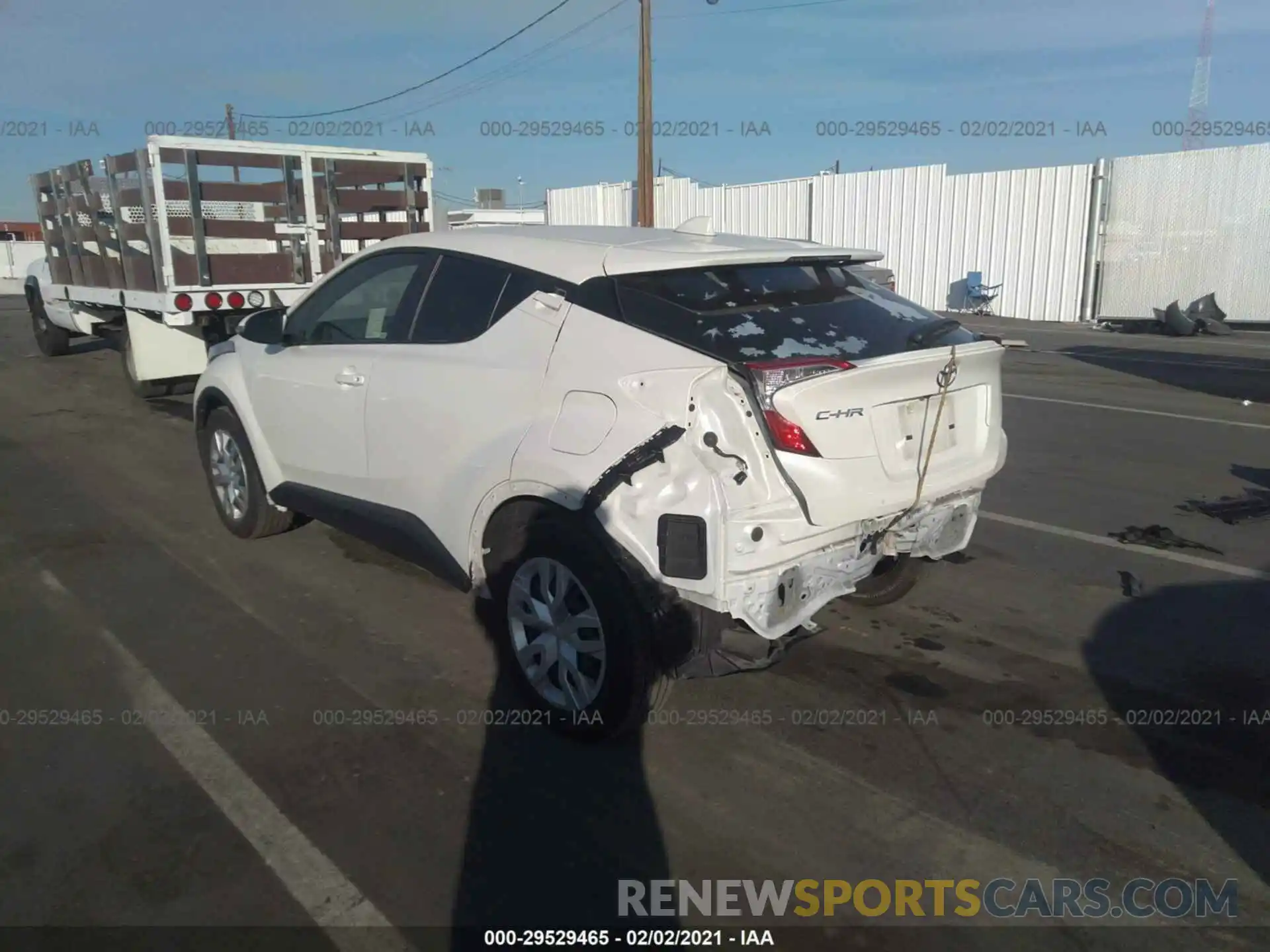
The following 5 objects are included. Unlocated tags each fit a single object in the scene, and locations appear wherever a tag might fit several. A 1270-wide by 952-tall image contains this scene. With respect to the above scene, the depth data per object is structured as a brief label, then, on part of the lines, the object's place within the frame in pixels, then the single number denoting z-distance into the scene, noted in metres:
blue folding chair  24.44
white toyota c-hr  3.23
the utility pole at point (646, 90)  22.23
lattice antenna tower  24.56
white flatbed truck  9.30
